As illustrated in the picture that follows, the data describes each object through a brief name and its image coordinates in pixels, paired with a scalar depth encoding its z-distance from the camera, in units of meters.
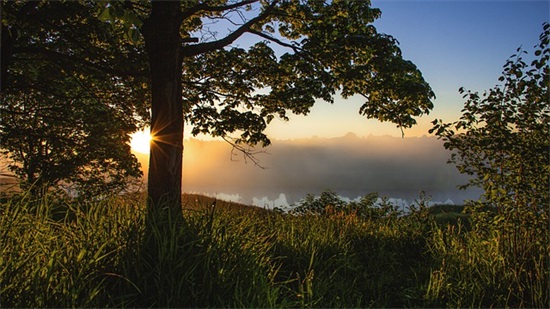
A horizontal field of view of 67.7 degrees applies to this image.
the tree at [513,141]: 7.22
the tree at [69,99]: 11.17
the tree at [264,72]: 8.55
